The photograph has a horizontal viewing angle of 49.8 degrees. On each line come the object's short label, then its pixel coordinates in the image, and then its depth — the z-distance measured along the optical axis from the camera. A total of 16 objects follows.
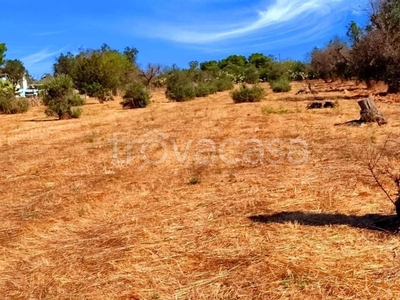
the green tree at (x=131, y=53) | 66.74
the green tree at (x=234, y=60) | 82.32
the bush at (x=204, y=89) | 31.73
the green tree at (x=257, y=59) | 79.90
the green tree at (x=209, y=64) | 76.55
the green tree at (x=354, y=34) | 21.81
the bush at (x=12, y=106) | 24.95
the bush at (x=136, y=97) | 24.81
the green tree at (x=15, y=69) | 63.44
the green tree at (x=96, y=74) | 30.81
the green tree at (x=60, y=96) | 19.30
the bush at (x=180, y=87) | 28.94
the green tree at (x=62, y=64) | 68.51
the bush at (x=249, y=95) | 22.44
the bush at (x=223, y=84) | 38.36
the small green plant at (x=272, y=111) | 15.54
